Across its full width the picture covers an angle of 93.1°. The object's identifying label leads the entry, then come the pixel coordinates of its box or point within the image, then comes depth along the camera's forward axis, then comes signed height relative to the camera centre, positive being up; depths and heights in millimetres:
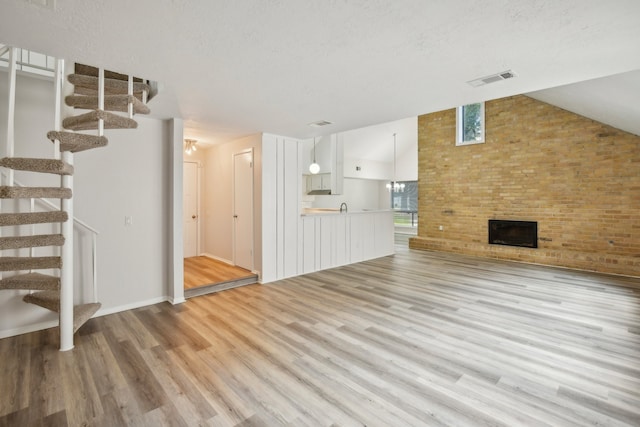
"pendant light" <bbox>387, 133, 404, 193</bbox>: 11890 +1088
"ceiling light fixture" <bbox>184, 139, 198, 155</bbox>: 5629 +1291
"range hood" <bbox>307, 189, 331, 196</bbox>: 8467 +612
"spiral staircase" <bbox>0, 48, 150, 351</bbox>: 2475 +207
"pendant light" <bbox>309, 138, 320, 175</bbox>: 7750 +1166
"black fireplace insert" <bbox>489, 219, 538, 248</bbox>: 6867 -480
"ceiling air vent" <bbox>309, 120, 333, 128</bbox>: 4355 +1335
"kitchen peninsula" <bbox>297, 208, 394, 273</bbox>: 5750 -518
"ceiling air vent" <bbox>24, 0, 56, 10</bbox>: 1662 +1175
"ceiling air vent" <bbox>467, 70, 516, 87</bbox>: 2651 +1218
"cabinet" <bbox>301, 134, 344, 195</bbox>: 8227 +1518
